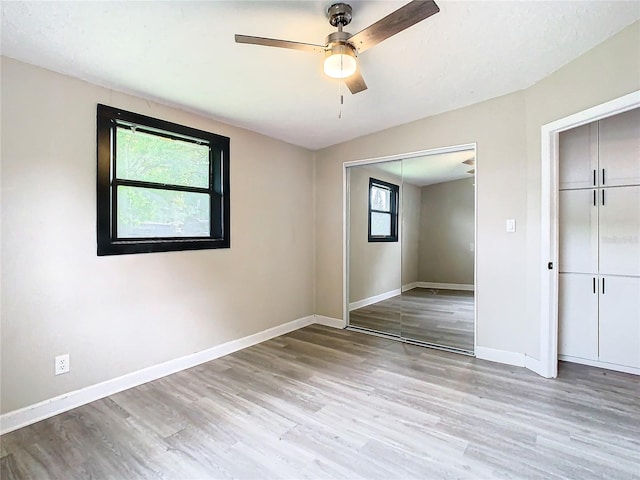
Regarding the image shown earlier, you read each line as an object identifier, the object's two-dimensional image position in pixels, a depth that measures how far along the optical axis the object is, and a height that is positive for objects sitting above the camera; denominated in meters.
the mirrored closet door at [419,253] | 3.60 -0.21
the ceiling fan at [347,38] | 1.56 +1.06
